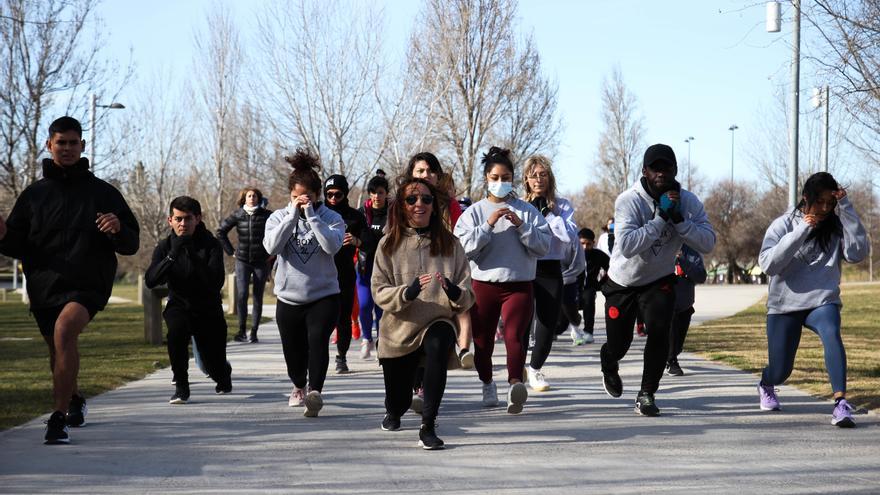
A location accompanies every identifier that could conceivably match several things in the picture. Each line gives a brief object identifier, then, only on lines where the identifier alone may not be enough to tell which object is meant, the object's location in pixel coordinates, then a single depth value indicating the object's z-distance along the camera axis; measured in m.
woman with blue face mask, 8.57
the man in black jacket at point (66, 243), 7.42
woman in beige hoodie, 7.16
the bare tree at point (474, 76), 31.24
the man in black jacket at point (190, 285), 9.42
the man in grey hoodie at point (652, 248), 8.04
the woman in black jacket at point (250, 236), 15.34
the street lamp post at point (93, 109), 23.81
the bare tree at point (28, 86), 23.00
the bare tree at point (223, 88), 39.88
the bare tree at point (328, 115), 27.88
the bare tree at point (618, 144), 58.44
